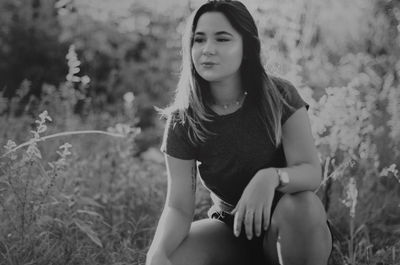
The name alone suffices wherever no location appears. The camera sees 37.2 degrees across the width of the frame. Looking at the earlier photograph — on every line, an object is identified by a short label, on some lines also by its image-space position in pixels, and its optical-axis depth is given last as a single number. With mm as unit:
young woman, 2162
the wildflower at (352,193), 2446
